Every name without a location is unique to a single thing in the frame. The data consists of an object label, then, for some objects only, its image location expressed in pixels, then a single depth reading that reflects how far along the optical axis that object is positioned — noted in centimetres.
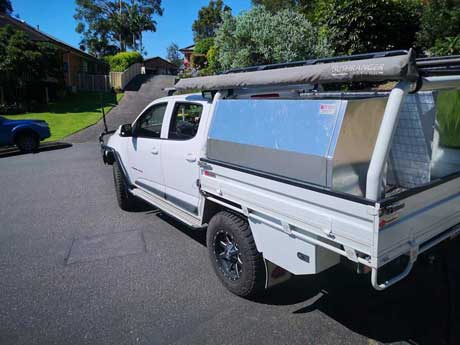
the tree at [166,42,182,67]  8906
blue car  1220
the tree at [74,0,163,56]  5147
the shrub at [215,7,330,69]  1184
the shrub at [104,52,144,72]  3800
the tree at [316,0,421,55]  1220
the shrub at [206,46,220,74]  1833
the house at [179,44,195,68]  6003
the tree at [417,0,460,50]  1123
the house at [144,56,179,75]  5347
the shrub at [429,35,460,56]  1004
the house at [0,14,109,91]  2833
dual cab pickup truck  230
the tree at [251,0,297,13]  2748
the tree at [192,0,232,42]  5744
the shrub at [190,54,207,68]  3750
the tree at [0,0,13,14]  4619
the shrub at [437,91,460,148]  344
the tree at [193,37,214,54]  3841
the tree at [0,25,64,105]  2109
